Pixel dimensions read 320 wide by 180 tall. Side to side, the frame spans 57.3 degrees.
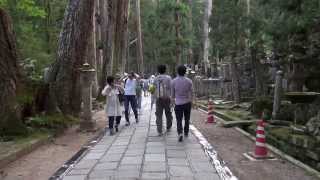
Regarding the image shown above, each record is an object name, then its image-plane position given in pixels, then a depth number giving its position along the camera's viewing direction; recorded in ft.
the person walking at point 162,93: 23.38
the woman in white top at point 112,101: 25.60
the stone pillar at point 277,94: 26.27
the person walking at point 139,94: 36.41
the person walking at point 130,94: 29.88
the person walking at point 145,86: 79.68
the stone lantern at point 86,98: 27.09
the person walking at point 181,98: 21.77
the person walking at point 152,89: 24.35
